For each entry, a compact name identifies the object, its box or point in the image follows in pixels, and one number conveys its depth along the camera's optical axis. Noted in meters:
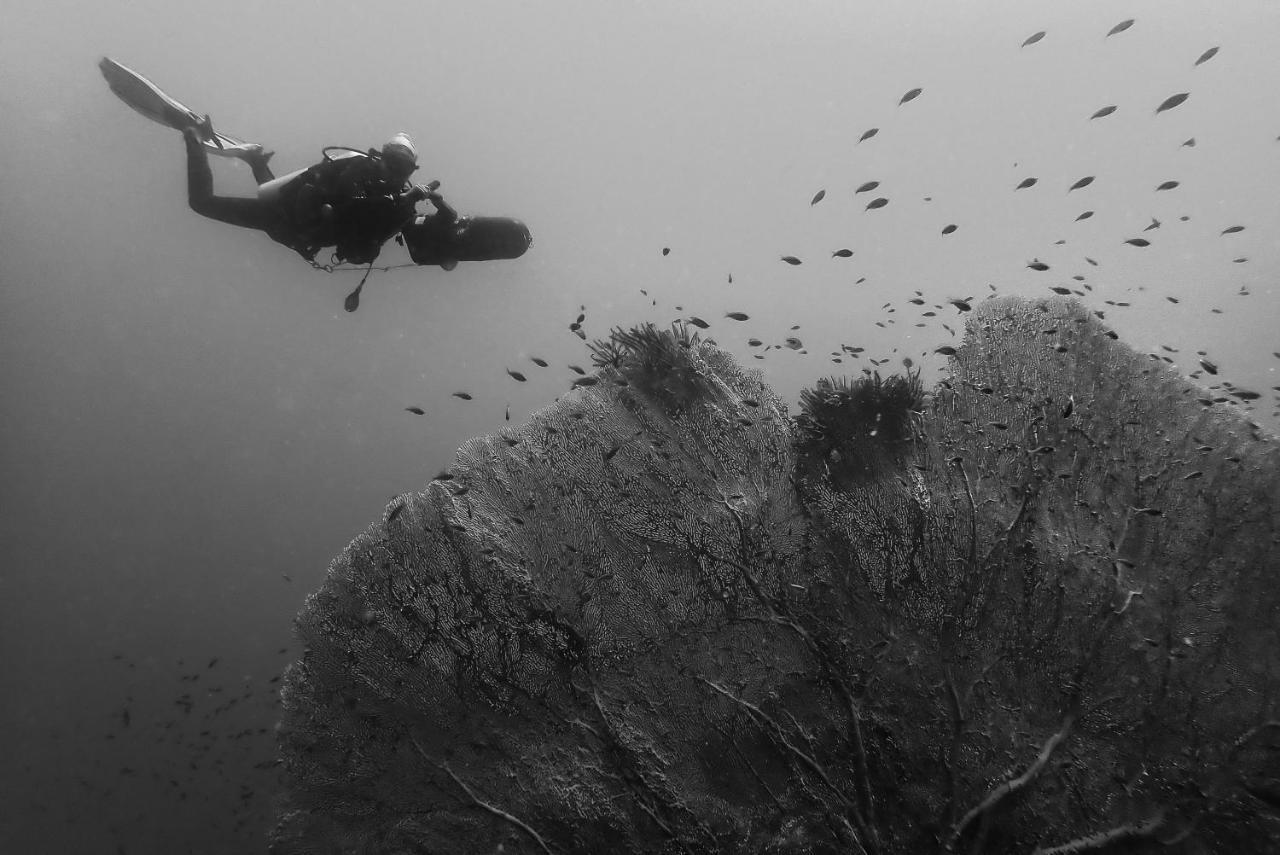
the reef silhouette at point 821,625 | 2.76
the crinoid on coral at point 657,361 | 3.70
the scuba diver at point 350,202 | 4.80
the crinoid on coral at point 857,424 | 3.37
